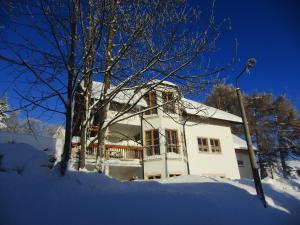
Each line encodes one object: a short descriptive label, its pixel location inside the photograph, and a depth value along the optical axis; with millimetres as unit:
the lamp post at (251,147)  8846
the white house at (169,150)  18922
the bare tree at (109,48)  5961
